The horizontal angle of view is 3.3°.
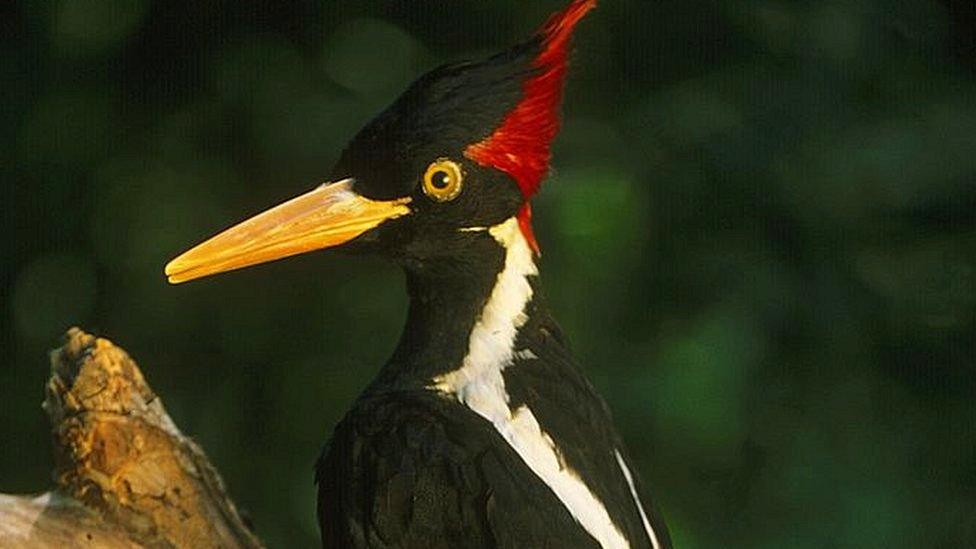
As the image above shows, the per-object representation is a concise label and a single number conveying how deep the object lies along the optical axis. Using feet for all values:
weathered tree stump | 16.19
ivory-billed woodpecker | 16.08
